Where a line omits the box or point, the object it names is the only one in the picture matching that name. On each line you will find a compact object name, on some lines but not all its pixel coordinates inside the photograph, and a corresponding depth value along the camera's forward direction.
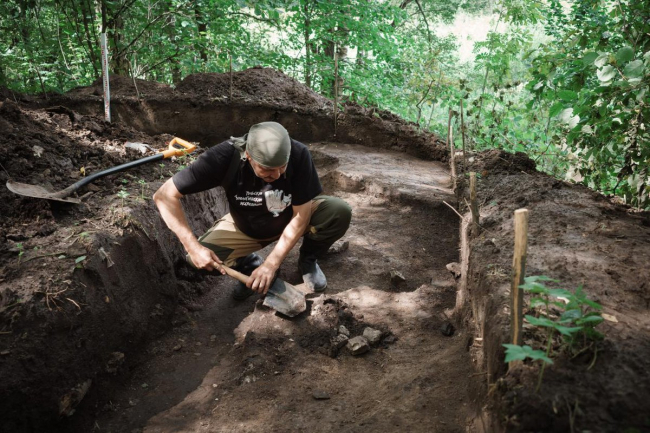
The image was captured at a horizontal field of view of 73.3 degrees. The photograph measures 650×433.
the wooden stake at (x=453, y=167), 4.71
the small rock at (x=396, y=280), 3.47
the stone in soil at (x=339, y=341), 2.75
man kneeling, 2.70
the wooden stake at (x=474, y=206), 2.60
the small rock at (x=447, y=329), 2.86
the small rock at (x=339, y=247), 3.87
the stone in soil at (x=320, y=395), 2.42
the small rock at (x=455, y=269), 3.50
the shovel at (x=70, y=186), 2.96
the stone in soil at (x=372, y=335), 2.79
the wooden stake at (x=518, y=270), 1.55
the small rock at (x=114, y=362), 2.52
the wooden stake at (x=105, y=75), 4.76
